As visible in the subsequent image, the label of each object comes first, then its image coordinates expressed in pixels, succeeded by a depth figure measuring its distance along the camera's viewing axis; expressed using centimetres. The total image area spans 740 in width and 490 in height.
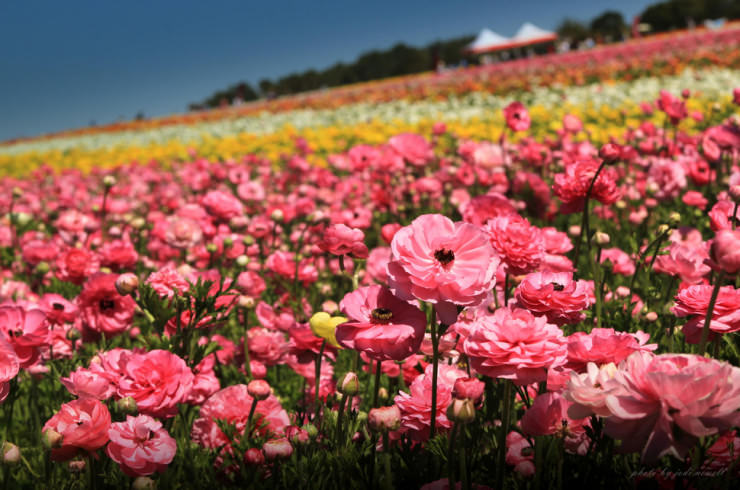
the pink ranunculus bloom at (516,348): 95
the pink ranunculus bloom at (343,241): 141
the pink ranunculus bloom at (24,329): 128
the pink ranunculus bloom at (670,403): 77
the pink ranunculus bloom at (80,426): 103
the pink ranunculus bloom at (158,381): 118
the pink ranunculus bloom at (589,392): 87
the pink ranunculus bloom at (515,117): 282
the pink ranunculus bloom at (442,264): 98
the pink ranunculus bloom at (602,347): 106
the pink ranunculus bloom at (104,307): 167
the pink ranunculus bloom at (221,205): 265
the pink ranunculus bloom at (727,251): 91
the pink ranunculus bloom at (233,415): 147
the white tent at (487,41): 3316
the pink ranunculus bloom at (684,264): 165
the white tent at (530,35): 3114
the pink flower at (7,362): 105
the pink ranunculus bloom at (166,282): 149
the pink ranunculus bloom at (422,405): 125
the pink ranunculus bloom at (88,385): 116
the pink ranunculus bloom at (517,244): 135
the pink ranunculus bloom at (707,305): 113
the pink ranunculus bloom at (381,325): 101
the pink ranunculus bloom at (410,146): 329
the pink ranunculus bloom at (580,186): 176
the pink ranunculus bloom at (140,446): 105
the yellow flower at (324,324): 116
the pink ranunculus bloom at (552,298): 113
